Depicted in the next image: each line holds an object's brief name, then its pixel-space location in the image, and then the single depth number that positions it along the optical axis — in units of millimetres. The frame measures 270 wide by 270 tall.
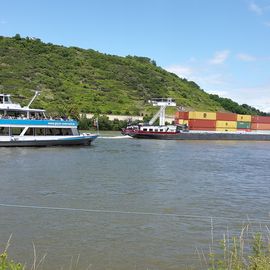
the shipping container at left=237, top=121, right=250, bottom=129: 90619
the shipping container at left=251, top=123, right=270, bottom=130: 92500
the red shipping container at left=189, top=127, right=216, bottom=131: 85494
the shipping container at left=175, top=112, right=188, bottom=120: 85312
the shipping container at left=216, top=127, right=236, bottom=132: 88125
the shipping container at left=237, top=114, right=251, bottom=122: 91312
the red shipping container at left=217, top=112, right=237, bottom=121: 89244
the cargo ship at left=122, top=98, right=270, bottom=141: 73938
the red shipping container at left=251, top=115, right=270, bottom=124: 92938
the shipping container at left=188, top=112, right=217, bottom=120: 86562
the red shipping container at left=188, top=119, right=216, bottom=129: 85562
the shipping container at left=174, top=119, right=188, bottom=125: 84500
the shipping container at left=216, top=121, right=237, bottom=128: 88500
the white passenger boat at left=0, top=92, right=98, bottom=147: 42062
